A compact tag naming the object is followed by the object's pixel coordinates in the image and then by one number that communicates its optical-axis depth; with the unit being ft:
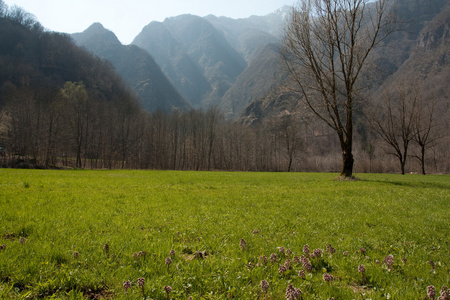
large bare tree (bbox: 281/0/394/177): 65.26
